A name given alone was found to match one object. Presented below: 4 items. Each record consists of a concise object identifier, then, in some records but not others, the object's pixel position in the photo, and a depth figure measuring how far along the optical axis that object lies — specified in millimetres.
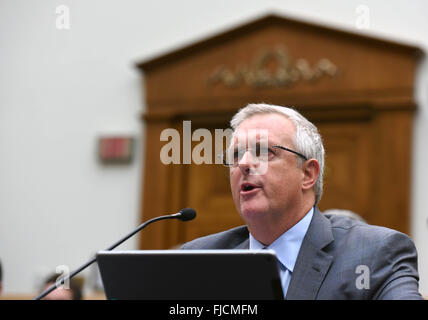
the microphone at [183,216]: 2163
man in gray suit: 2049
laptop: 1675
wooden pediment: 5066
